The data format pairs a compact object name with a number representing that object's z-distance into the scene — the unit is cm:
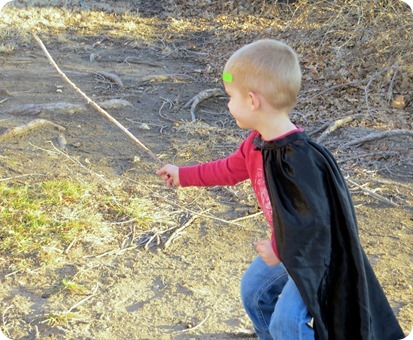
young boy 217
